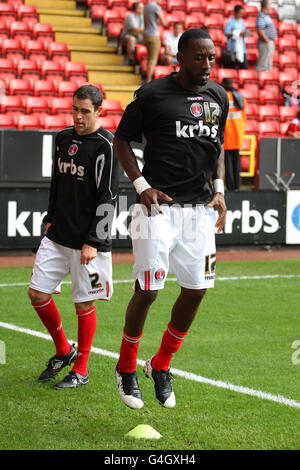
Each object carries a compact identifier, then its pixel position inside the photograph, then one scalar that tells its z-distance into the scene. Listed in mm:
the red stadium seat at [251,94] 18844
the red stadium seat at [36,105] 15828
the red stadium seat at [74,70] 17703
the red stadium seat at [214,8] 21344
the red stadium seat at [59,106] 15906
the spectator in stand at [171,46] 17708
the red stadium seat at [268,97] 19094
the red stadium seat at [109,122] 15081
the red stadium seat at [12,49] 17750
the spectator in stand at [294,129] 15977
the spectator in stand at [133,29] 17770
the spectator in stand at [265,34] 19109
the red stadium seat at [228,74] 18703
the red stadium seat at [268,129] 17342
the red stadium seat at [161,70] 17470
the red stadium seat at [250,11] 21625
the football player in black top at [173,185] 4906
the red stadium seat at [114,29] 19500
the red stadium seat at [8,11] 18898
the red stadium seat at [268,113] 18188
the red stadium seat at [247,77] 19172
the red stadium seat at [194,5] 21156
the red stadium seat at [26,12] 19078
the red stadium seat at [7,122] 14711
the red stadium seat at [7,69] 17141
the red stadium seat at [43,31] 18609
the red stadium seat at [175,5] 20891
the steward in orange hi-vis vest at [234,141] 13875
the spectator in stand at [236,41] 18375
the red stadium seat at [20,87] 16516
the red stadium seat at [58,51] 18281
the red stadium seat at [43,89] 16703
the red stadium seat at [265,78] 19547
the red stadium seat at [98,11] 19953
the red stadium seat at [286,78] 19844
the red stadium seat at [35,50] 17906
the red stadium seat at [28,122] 14758
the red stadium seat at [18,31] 18391
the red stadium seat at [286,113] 18406
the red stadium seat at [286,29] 21750
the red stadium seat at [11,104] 15593
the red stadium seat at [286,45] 21297
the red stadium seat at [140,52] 18766
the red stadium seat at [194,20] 20172
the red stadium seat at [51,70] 17502
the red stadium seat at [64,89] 16703
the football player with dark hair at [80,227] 5637
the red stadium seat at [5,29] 18406
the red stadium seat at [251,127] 17219
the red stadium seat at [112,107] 16141
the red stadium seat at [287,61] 20652
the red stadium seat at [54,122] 14789
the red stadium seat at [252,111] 17984
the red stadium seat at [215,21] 20469
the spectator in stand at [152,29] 16781
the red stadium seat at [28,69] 17281
